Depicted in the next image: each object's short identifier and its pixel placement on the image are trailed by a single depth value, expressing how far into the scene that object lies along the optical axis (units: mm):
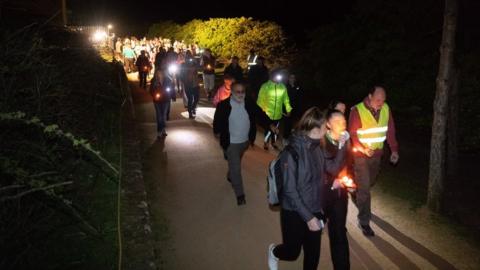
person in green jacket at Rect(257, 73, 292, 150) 9930
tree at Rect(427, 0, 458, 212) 6711
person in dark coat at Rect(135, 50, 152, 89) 20641
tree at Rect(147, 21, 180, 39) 37938
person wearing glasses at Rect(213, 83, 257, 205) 7230
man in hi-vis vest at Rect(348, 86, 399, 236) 6262
